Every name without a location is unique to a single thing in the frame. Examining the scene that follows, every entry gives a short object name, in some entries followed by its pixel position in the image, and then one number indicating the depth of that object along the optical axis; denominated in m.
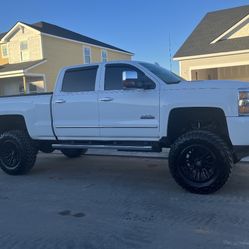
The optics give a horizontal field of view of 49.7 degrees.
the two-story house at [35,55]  19.47
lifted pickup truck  3.96
